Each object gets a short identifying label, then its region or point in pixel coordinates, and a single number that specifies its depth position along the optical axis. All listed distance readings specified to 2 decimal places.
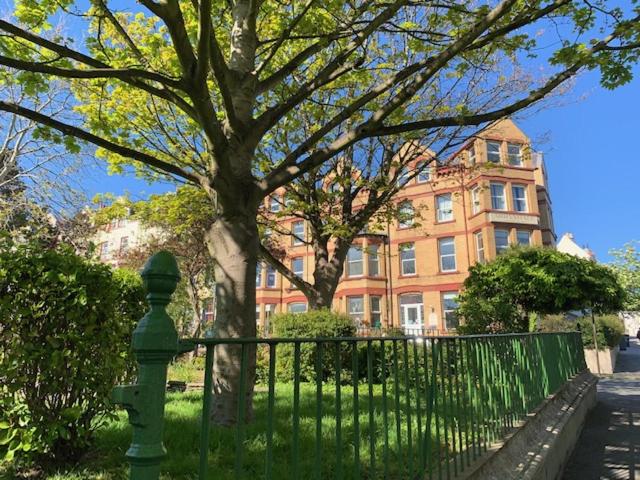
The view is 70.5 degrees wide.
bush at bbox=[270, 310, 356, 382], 10.37
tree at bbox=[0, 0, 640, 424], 4.77
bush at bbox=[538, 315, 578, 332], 16.86
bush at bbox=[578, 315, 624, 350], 19.53
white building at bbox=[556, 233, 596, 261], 61.62
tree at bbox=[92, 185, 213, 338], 13.01
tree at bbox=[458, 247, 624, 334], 14.79
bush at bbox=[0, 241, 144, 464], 3.64
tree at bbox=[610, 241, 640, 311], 39.12
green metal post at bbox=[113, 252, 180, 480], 1.55
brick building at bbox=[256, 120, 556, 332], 27.39
